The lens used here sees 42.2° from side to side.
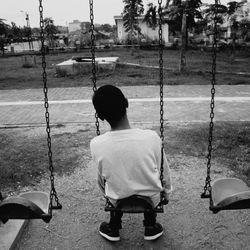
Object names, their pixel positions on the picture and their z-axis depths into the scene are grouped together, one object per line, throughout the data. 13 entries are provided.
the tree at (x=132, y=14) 34.16
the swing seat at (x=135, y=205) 2.29
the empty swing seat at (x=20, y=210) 2.20
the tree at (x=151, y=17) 29.89
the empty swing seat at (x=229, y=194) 2.16
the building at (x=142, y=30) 41.25
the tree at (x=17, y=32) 42.99
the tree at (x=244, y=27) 21.09
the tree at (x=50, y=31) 43.22
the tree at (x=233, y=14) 21.12
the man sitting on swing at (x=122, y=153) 2.22
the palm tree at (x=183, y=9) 13.62
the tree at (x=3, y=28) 14.43
